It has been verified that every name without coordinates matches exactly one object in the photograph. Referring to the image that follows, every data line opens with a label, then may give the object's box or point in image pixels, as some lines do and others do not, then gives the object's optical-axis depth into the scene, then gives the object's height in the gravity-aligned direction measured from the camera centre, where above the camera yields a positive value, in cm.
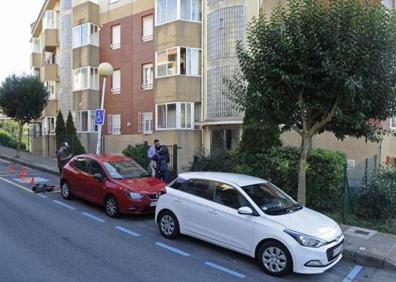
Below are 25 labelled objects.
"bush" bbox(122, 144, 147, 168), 1745 -97
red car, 1038 -143
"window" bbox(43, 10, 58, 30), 3364 +901
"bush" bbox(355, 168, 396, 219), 1040 -170
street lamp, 1481 +217
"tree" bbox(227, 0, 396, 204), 827 +134
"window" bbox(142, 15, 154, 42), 2491 +616
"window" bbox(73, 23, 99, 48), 2771 +644
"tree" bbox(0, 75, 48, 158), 2703 +210
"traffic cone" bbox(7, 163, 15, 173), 2035 -198
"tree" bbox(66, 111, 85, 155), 2512 -53
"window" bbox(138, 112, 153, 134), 2475 +51
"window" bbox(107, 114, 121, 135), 2701 +42
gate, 1598 -135
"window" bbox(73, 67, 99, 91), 2770 +350
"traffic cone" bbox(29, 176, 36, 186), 1594 -201
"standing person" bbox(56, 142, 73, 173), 1566 -96
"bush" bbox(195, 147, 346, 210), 1137 -113
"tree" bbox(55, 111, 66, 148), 2709 +2
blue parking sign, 1524 +53
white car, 670 -162
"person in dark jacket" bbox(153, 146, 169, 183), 1462 -110
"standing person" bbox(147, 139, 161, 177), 1490 -84
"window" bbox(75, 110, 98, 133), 2781 +63
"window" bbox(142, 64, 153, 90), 2494 +324
